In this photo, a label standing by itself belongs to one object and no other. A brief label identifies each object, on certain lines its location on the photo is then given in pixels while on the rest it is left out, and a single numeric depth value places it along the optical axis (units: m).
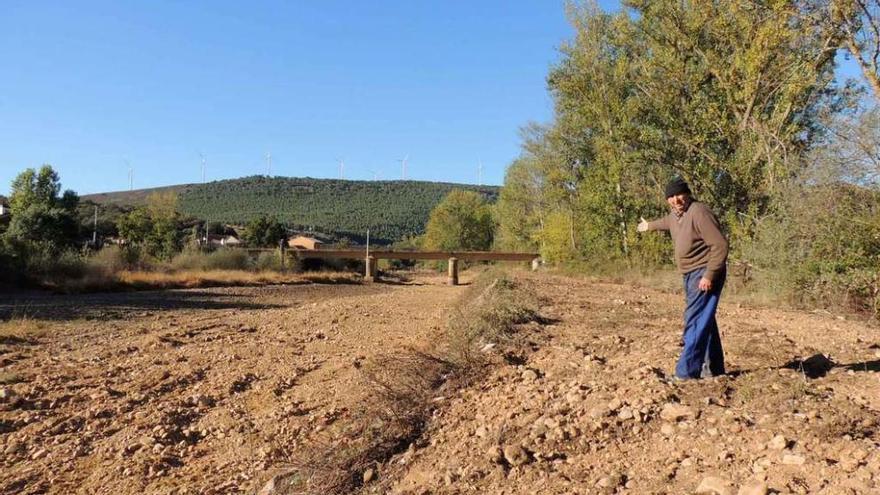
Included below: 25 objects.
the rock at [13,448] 5.00
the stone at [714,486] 3.12
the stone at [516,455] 3.84
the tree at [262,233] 76.19
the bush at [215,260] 37.12
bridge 46.66
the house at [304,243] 81.25
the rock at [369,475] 3.89
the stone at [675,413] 4.13
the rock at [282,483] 3.85
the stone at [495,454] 3.89
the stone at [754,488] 3.01
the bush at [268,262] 42.75
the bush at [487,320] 6.73
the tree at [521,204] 49.12
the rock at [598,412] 4.29
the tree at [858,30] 11.39
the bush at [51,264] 25.73
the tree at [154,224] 53.69
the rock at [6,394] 6.43
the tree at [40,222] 40.19
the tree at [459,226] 76.62
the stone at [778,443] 3.48
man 4.81
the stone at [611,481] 3.40
